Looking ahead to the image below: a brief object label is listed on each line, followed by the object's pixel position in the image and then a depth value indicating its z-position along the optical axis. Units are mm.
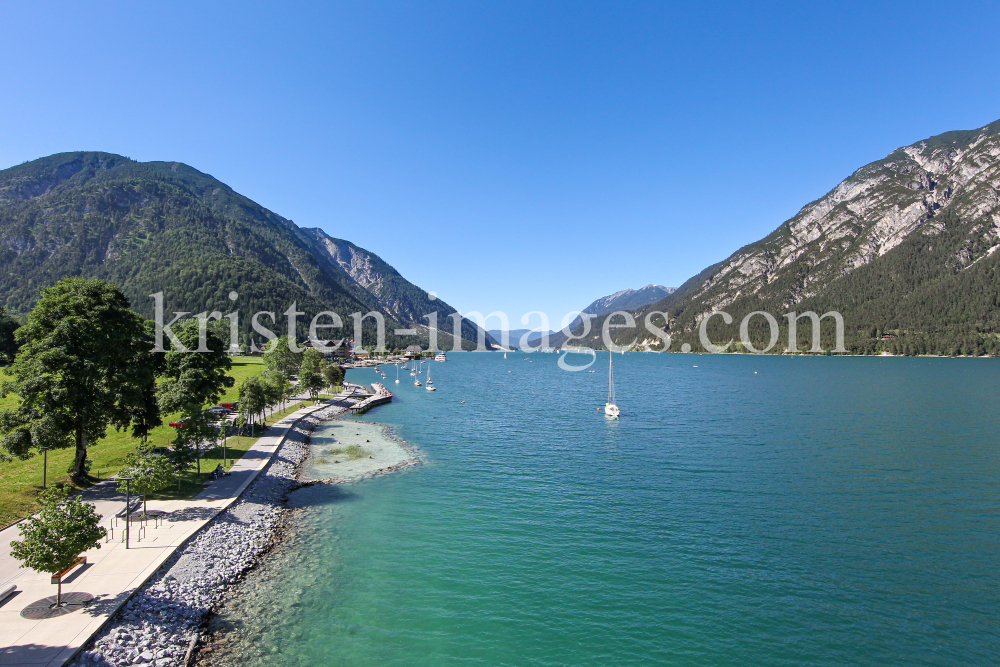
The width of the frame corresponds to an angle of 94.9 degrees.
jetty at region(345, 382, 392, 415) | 84588
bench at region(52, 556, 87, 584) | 16502
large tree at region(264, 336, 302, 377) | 96688
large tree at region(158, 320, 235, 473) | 37219
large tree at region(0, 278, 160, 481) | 27656
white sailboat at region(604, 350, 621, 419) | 74562
